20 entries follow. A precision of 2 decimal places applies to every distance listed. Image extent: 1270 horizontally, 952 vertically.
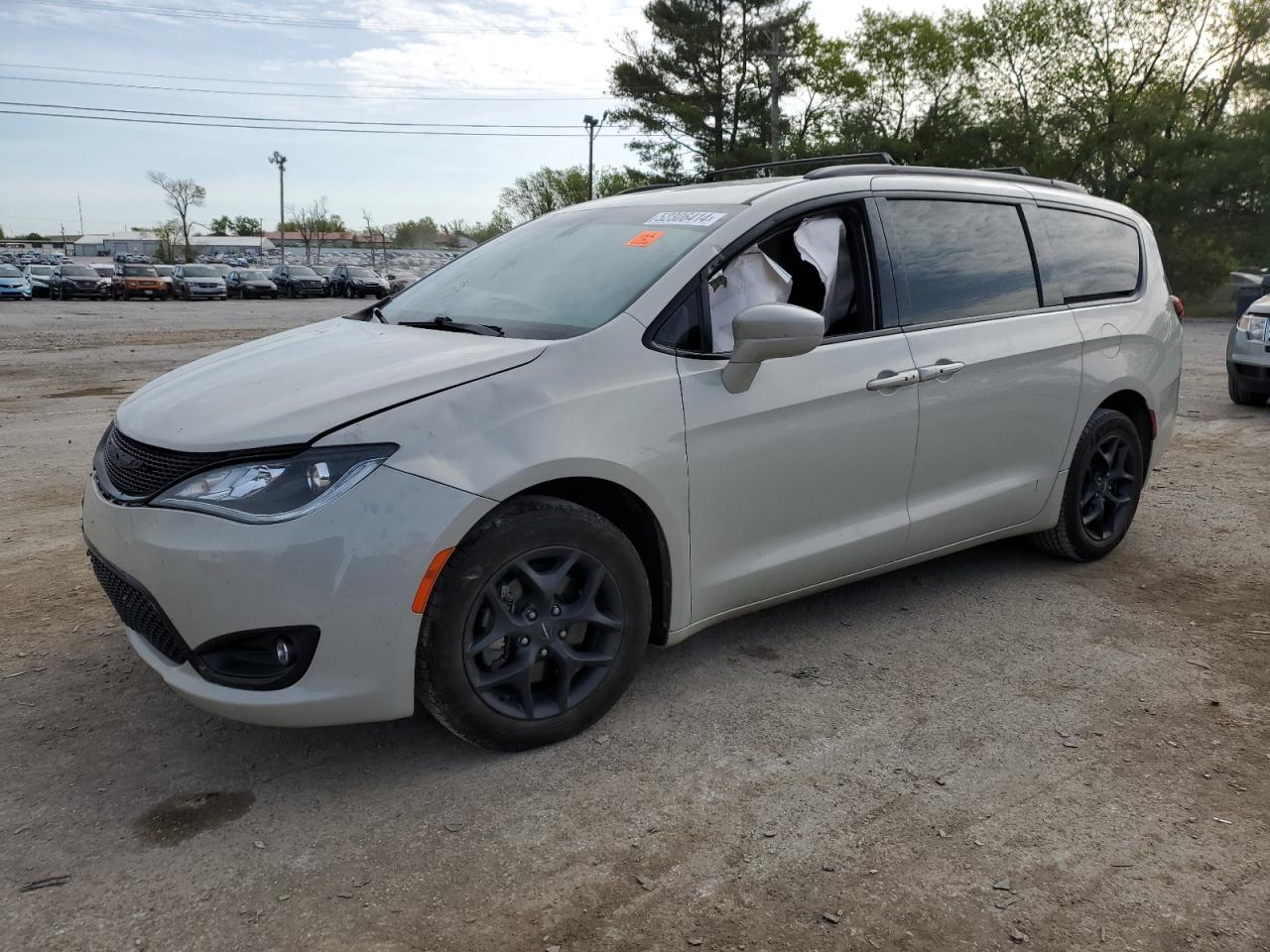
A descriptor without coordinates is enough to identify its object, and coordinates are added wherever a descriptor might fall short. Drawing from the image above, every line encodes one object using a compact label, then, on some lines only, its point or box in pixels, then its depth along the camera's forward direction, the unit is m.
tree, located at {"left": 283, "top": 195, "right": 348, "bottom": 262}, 113.00
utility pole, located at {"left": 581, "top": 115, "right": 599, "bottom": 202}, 60.81
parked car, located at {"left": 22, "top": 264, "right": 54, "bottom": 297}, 39.12
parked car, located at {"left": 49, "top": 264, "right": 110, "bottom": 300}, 38.69
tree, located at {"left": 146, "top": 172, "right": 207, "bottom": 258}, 96.44
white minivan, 2.75
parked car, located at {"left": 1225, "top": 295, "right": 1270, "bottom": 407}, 9.82
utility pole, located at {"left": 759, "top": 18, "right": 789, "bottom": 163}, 39.31
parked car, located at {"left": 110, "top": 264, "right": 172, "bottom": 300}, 40.38
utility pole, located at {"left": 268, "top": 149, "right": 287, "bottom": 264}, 80.25
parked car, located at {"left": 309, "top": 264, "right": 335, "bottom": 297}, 46.09
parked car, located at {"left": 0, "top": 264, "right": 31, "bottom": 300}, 36.97
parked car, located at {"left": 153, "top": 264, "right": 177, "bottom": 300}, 41.72
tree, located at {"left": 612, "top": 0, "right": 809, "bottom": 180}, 44.31
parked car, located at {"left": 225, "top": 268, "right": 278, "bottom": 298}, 43.78
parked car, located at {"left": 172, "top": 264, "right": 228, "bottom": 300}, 41.19
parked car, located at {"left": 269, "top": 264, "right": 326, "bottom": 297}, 45.34
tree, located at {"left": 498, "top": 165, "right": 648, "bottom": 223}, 76.00
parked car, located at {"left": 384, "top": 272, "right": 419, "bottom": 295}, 47.87
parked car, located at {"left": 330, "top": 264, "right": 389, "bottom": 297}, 45.94
